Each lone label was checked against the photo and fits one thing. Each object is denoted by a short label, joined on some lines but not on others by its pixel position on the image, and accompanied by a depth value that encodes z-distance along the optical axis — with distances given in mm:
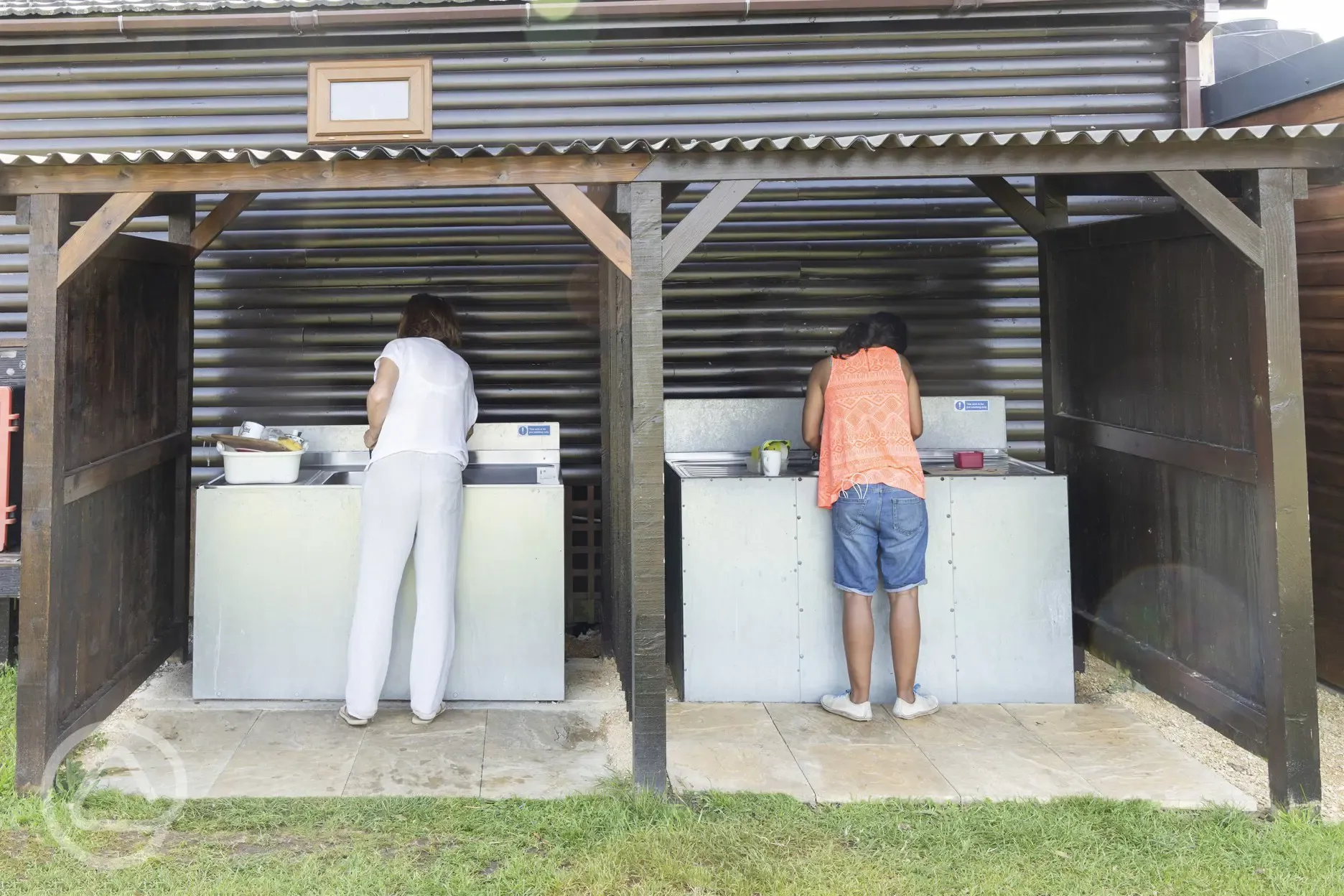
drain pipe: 6426
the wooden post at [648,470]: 4125
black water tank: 6859
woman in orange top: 4848
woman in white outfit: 4844
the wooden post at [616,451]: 5043
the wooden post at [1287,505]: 4031
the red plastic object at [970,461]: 5613
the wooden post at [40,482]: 4129
